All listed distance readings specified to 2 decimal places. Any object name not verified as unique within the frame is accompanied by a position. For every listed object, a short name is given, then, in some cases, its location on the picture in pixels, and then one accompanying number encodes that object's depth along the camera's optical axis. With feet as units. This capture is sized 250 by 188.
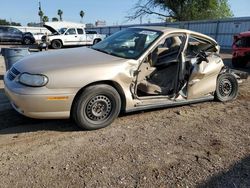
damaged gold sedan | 8.63
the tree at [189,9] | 76.77
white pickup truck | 47.88
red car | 22.79
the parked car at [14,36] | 59.50
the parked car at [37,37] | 62.36
